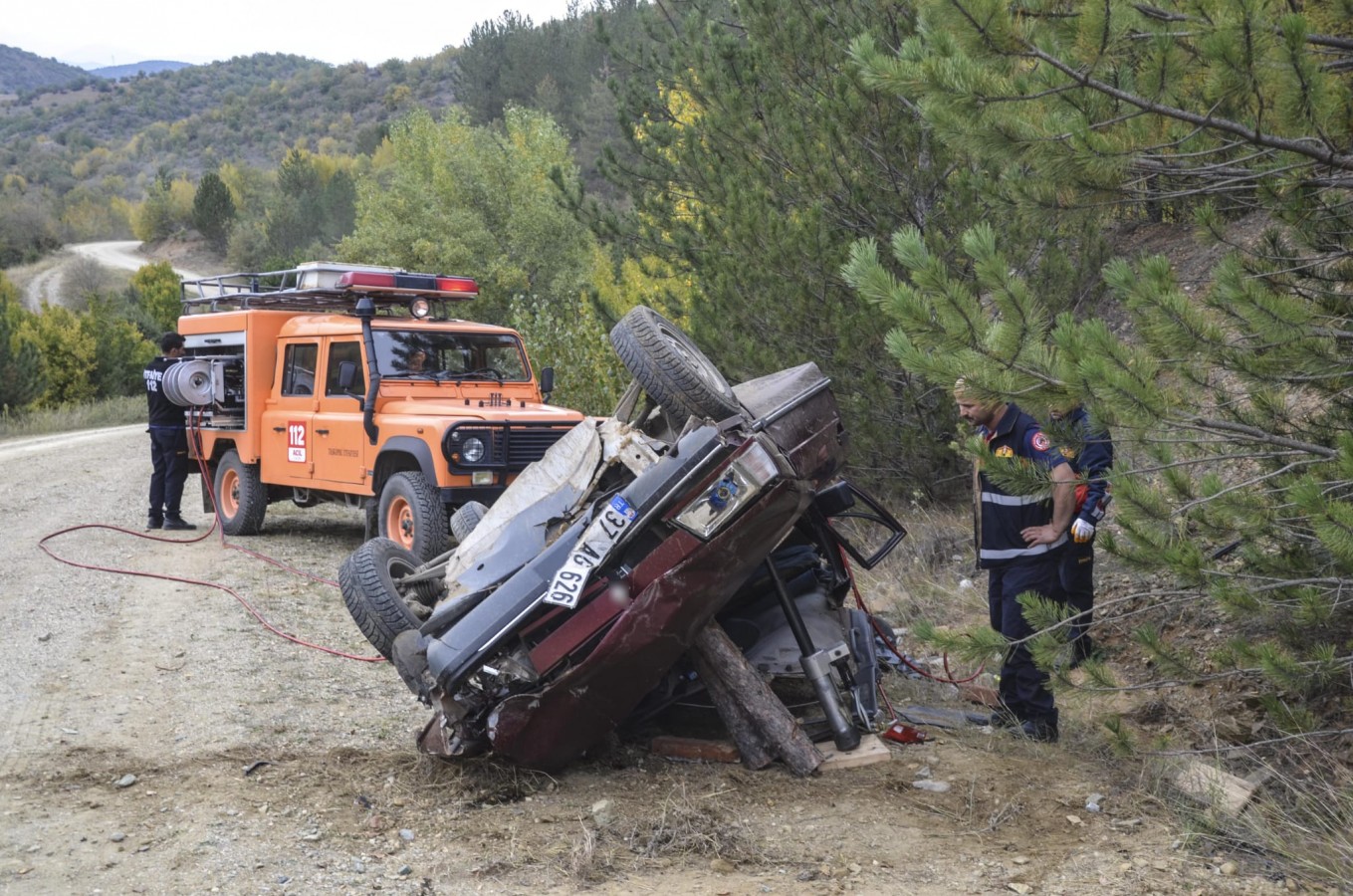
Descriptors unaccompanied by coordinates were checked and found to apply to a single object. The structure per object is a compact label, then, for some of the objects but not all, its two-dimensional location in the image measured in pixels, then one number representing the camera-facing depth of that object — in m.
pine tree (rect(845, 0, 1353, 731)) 3.48
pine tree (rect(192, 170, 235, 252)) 67.69
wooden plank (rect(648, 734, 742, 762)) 4.70
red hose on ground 6.93
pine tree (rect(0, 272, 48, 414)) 27.19
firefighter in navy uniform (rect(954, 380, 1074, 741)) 4.88
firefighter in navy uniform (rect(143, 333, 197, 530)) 11.02
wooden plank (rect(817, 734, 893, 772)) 4.56
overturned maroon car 4.16
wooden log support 4.52
